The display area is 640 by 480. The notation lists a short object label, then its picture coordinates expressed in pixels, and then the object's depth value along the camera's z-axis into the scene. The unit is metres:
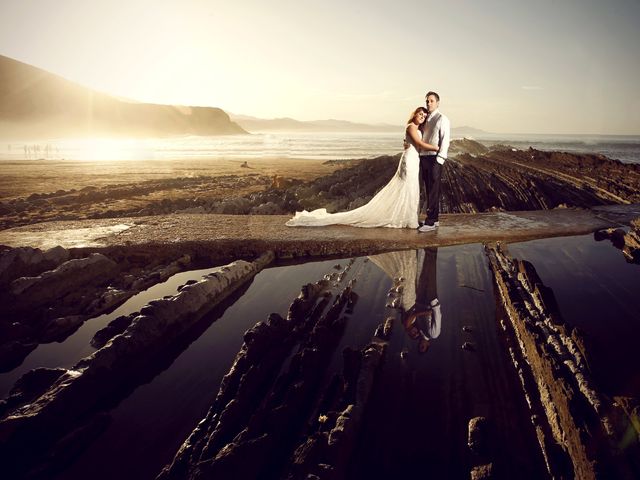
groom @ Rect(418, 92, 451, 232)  6.54
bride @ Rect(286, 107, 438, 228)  7.27
